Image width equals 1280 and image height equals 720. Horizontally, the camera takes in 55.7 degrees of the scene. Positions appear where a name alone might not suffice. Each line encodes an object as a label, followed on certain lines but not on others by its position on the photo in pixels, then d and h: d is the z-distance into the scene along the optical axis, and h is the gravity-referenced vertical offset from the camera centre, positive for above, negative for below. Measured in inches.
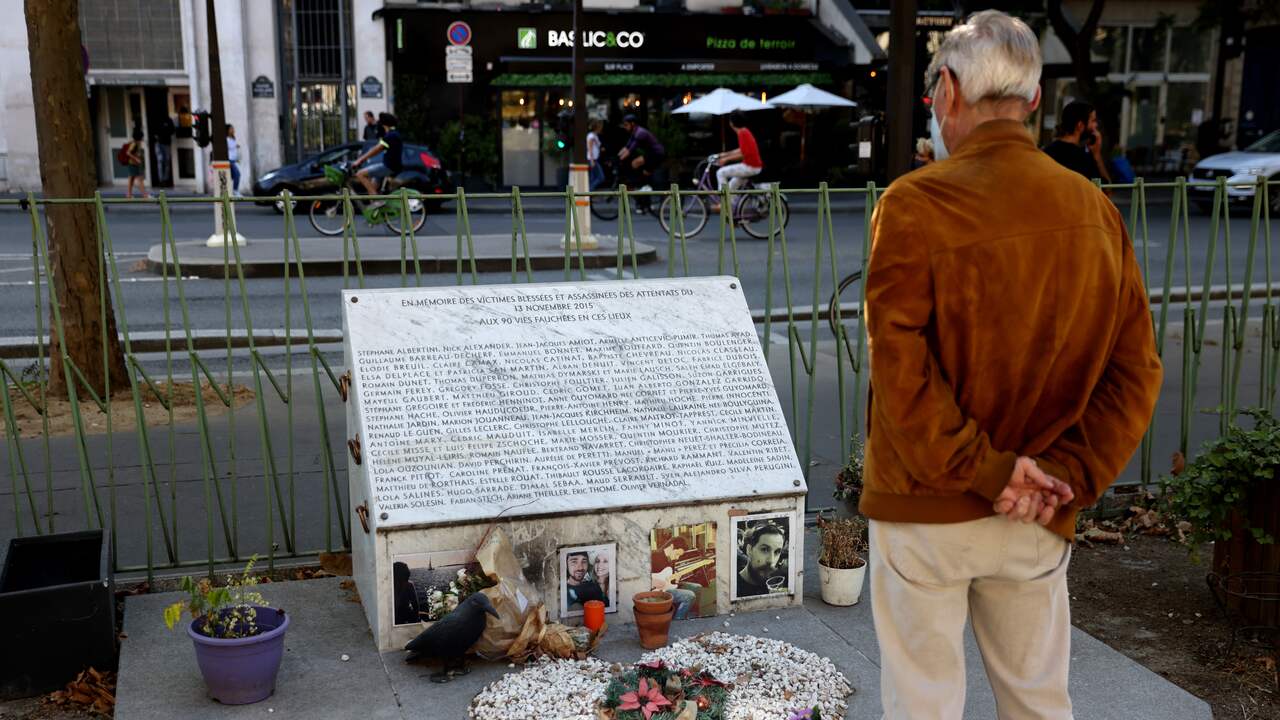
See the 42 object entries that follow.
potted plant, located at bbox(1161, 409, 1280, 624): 177.0 -55.0
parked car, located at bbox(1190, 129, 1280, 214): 901.2 -26.2
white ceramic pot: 186.5 -68.4
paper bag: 160.6 -60.8
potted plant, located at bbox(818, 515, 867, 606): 186.9 -65.5
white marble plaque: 170.1 -38.5
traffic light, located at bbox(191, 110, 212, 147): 733.3 +6.9
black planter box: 156.3 -63.3
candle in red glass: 169.0 -65.8
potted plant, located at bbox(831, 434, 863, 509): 201.5 -57.7
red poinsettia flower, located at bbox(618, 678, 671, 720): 141.2 -65.1
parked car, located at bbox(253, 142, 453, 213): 894.4 -26.3
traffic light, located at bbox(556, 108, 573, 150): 1058.1 +7.2
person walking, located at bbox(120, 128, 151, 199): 1013.2 -14.8
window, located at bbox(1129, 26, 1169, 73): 1355.8 +88.4
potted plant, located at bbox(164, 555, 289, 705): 149.9 -61.6
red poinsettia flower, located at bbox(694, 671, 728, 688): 149.5 -66.5
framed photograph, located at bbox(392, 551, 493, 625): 164.7 -60.0
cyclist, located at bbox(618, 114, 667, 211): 890.7 -12.8
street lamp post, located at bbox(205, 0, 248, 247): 639.6 +12.4
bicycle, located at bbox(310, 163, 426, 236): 634.8 -41.0
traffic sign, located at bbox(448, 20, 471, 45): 996.6 +87.0
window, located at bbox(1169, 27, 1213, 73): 1363.2 +89.0
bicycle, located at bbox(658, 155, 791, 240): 708.4 -46.4
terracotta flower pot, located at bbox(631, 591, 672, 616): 166.2 -63.6
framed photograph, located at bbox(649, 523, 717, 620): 176.9 -62.5
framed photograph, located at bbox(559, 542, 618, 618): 172.7 -61.9
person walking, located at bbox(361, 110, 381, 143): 1016.9 +8.2
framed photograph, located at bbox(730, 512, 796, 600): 181.3 -62.6
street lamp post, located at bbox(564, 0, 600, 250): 616.1 -2.1
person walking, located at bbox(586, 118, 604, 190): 987.3 -20.3
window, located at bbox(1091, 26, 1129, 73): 1346.0 +94.8
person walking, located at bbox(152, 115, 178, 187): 1101.7 -10.5
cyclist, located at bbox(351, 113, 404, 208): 780.0 -8.4
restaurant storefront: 1119.0 +60.7
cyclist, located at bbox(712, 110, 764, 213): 763.4 -15.6
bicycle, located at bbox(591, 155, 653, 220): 864.9 -48.5
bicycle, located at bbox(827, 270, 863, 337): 223.9 -33.8
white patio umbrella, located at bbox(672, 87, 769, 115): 1018.1 +26.4
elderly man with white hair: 98.0 -20.3
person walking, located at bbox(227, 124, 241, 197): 1016.1 -10.9
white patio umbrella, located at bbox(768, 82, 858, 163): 1065.5 +31.4
